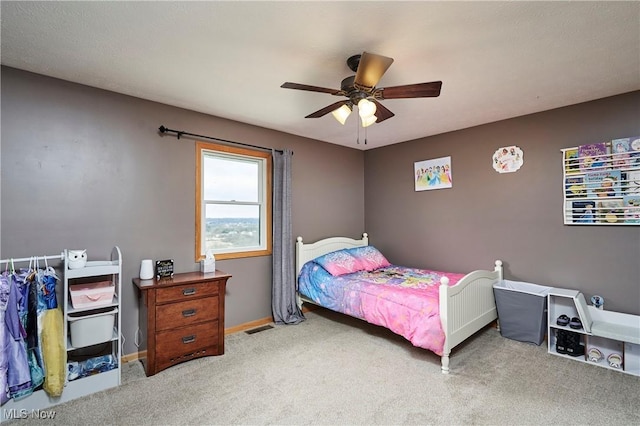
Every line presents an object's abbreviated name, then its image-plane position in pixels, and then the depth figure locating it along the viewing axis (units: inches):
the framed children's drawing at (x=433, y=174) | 160.9
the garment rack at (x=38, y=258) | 84.2
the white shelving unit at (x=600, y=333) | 100.7
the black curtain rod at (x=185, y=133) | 118.4
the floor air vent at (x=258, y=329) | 137.2
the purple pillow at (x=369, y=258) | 158.6
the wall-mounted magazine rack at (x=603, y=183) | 109.5
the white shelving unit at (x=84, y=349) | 80.7
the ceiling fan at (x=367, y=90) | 71.7
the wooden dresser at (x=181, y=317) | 100.5
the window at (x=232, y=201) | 131.7
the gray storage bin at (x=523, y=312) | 120.6
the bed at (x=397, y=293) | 102.4
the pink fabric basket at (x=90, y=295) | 90.3
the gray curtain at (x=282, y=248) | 147.8
